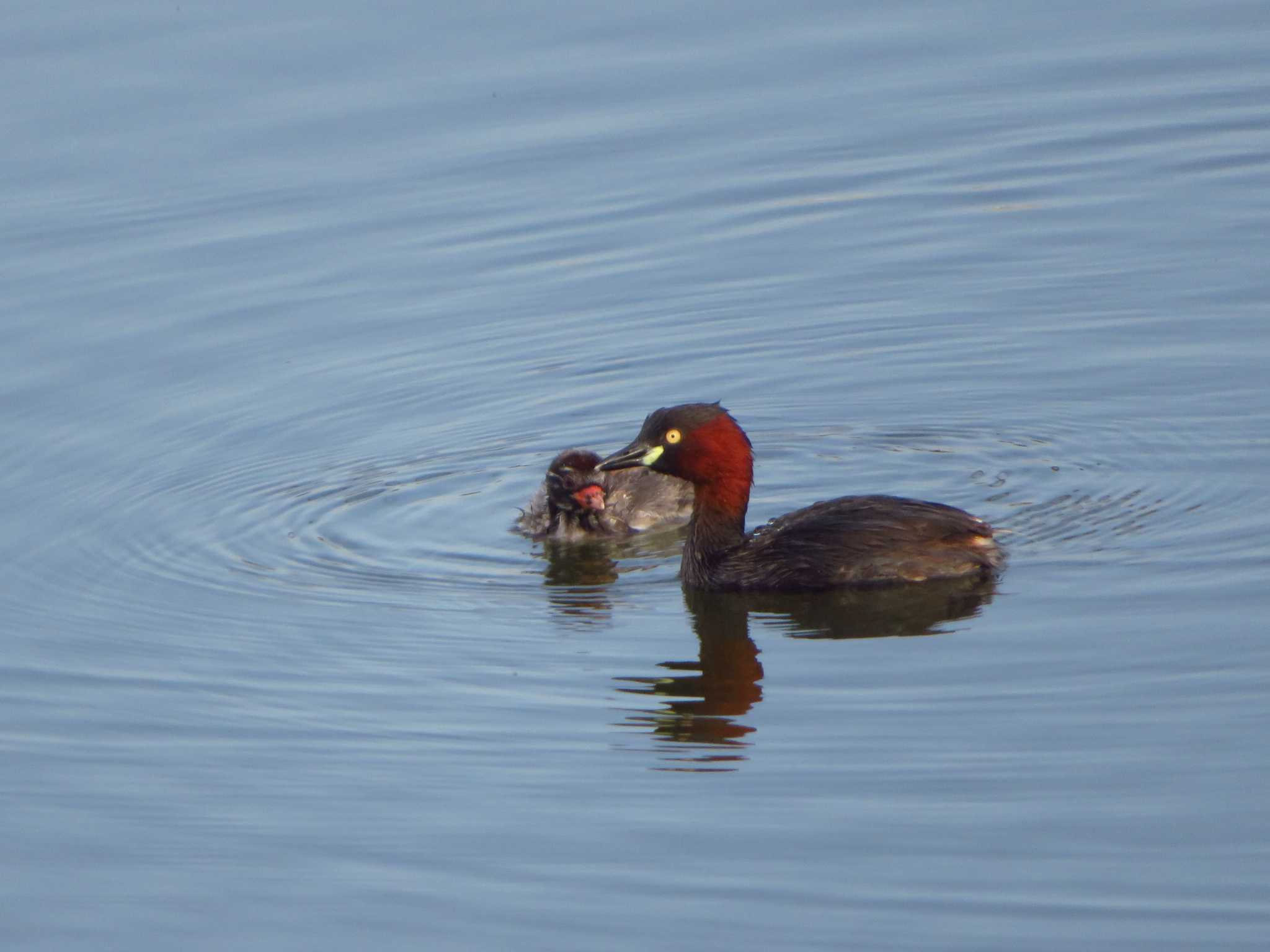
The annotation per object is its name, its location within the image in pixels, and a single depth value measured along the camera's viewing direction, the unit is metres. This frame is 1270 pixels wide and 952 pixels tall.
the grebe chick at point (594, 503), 21.42
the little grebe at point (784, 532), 18.92
